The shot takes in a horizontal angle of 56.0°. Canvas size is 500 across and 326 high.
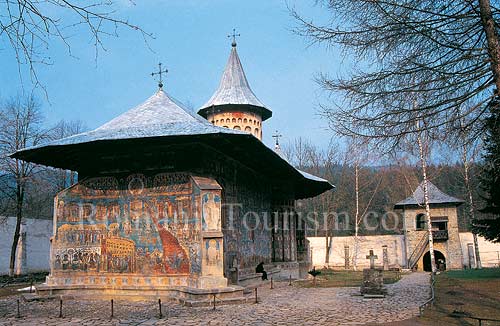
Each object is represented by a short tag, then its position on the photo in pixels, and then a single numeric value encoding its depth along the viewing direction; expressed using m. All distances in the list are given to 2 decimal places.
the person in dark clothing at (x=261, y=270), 17.33
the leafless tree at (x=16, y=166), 21.37
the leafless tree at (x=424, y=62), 6.57
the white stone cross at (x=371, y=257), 14.84
